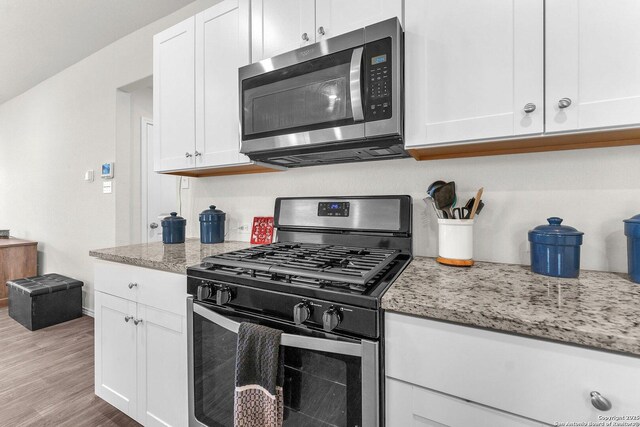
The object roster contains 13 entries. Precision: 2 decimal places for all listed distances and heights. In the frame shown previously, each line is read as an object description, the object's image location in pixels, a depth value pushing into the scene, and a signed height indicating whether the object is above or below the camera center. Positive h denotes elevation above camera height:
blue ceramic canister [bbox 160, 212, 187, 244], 1.90 -0.13
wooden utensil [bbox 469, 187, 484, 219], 1.15 +0.02
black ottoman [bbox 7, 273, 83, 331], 2.77 -0.91
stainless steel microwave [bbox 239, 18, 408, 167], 1.12 +0.48
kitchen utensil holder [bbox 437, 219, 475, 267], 1.14 -0.13
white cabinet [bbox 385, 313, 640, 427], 0.59 -0.39
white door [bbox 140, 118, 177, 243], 3.17 +0.21
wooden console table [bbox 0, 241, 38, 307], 3.45 -0.63
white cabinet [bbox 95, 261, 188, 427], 1.28 -0.68
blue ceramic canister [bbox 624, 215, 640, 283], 0.91 -0.11
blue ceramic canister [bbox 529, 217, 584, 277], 0.96 -0.13
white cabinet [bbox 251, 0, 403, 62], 1.21 +0.87
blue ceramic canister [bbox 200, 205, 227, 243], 1.87 -0.10
